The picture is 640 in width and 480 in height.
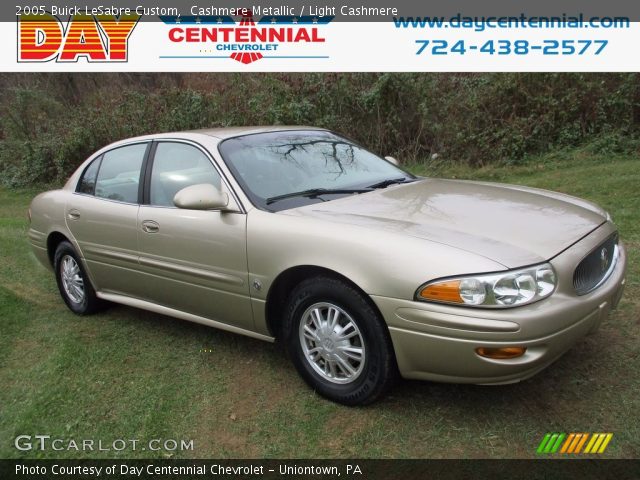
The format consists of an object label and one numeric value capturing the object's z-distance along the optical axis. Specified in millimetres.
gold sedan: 2639
